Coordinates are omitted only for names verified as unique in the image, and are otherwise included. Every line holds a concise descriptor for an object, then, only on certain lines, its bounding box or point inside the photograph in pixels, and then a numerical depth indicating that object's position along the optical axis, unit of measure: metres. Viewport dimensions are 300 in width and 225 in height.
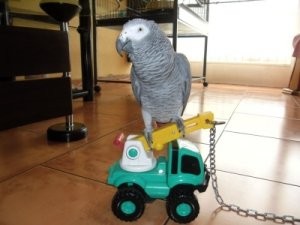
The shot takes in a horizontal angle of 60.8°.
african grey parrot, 0.41
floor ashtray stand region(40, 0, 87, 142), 0.85
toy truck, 0.45
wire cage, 1.54
